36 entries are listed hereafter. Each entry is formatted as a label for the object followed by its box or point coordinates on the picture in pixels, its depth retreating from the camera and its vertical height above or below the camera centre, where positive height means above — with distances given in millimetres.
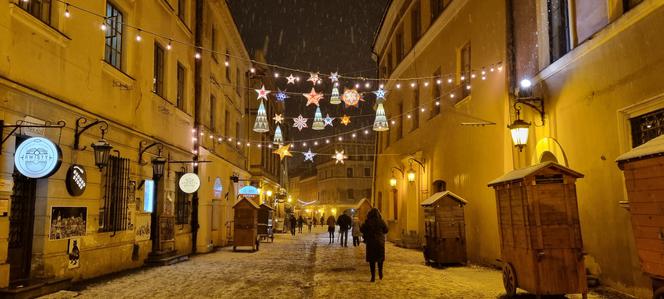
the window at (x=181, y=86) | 18781 +4679
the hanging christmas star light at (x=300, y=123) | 23130 +4020
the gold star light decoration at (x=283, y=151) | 28039 +3394
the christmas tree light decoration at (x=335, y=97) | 20484 +4568
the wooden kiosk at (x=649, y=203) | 6309 +98
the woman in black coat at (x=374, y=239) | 11828 -591
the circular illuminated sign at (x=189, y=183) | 16828 +1025
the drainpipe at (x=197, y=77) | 19906 +5265
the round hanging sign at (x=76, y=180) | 10578 +743
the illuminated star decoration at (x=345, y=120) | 23391 +4177
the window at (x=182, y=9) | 18734 +7455
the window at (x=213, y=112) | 22948 +4522
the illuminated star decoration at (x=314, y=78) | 17344 +4507
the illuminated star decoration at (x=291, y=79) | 17594 +4541
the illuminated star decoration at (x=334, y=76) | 17302 +4531
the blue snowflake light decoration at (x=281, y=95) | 23756 +5400
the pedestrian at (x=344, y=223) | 25375 -462
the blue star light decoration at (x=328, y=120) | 22777 +4047
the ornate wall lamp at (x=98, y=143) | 10948 +1563
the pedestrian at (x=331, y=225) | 29203 -634
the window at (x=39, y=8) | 9414 +3850
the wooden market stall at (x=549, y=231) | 8266 -315
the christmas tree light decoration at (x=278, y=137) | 38862 +5858
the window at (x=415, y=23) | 23594 +8697
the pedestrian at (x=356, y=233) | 25422 -943
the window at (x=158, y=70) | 16297 +4572
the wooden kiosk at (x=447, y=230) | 14164 -475
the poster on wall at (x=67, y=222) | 10195 -119
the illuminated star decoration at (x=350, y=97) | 18734 +4143
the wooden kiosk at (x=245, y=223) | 20312 -329
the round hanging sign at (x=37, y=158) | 8516 +970
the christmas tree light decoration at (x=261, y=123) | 24562 +4340
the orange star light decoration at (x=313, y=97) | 18367 +4099
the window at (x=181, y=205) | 18094 +351
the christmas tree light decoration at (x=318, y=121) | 23166 +4103
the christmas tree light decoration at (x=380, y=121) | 22000 +3863
